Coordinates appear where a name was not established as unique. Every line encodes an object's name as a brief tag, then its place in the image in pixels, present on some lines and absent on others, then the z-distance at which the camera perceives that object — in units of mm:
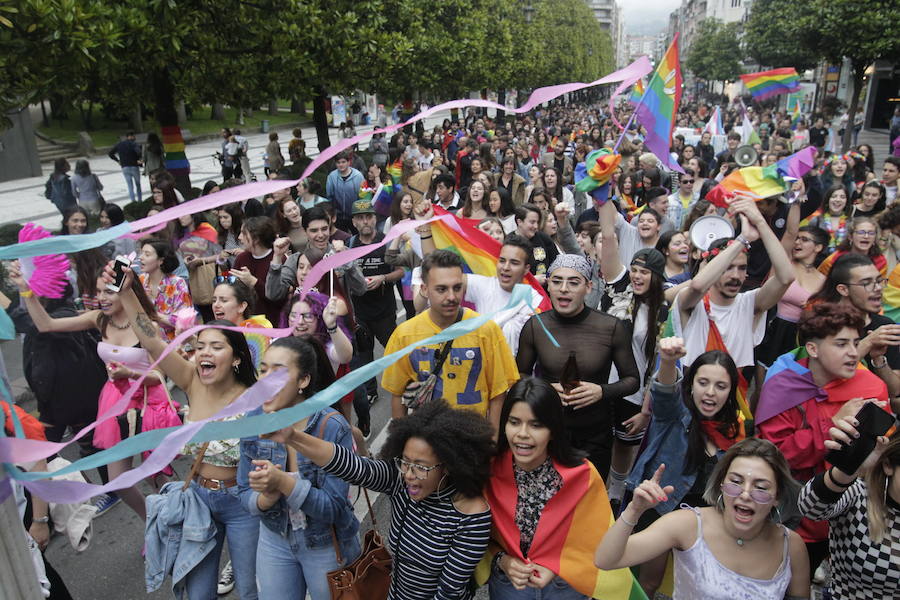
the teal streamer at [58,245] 1789
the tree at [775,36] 24458
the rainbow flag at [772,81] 14992
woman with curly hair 2596
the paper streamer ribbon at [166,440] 1670
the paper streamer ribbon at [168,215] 1829
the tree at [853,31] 20109
